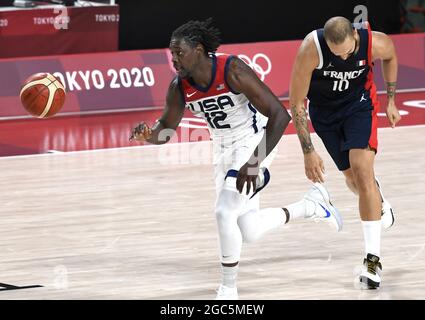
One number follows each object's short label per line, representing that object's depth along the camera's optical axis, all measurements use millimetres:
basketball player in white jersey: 11644
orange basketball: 14176
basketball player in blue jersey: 12319
